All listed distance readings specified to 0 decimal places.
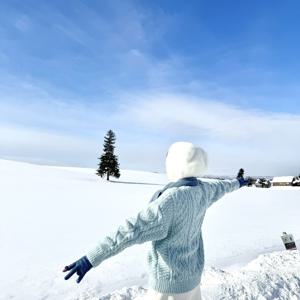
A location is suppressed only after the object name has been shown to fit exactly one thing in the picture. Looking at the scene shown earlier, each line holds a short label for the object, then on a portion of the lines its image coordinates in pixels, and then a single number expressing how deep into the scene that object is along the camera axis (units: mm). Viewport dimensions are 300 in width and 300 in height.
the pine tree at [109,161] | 37344
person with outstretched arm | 2072
